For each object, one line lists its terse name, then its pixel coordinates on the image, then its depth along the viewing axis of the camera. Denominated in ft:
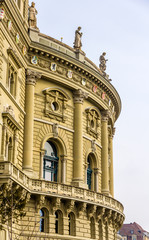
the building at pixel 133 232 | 421.59
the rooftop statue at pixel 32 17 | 139.64
